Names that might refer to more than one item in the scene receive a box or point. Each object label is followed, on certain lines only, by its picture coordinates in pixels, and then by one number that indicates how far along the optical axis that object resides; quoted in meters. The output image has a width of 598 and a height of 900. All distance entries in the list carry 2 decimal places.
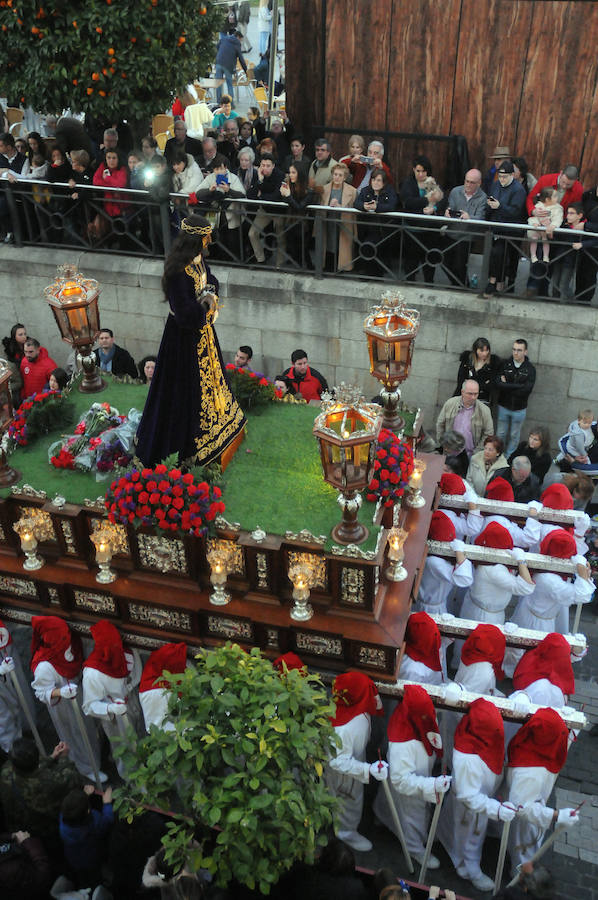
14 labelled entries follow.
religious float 6.21
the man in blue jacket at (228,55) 18.71
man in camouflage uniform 5.61
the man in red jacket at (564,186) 9.45
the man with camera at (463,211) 9.55
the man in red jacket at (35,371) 10.20
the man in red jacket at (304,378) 9.20
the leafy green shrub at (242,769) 4.48
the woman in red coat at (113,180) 10.72
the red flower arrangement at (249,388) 8.05
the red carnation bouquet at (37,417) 7.87
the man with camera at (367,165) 10.24
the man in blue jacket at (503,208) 9.52
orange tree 9.21
